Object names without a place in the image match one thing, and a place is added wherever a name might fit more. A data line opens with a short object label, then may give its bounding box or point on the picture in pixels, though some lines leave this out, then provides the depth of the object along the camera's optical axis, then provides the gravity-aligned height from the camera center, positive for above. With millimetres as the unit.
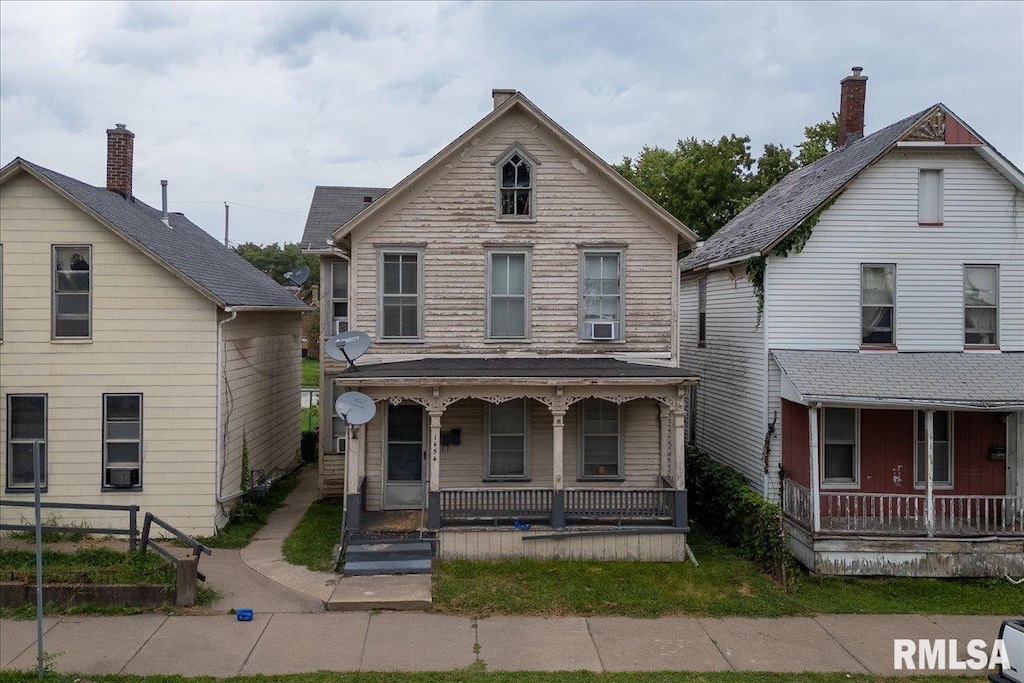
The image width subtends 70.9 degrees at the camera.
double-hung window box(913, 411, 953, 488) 14062 -2090
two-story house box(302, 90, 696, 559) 14500 +904
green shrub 12477 -3326
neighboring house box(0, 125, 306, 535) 13695 -367
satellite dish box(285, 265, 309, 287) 18672 +1796
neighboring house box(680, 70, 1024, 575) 13922 +724
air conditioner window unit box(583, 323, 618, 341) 14580 +278
